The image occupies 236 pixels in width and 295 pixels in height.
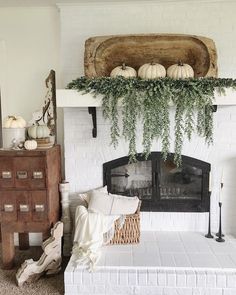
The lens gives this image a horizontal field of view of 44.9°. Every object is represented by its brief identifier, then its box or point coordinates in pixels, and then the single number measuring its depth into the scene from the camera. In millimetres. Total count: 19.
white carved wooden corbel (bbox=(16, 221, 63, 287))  2143
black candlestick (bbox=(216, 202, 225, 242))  2435
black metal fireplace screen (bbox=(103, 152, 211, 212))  2607
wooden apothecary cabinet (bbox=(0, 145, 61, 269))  2230
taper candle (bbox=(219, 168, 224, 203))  2527
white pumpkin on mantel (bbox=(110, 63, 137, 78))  2264
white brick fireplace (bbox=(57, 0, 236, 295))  2273
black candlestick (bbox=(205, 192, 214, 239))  2499
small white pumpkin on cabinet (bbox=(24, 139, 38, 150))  2285
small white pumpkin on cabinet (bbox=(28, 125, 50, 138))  2373
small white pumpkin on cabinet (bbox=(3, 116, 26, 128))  2342
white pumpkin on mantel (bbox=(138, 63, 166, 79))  2238
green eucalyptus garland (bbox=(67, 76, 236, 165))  2146
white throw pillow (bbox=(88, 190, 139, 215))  2365
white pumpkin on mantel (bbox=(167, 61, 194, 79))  2229
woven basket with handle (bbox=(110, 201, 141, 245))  2363
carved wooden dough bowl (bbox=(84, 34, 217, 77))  2359
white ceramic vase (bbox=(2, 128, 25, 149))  2346
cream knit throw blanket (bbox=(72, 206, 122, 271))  2098
